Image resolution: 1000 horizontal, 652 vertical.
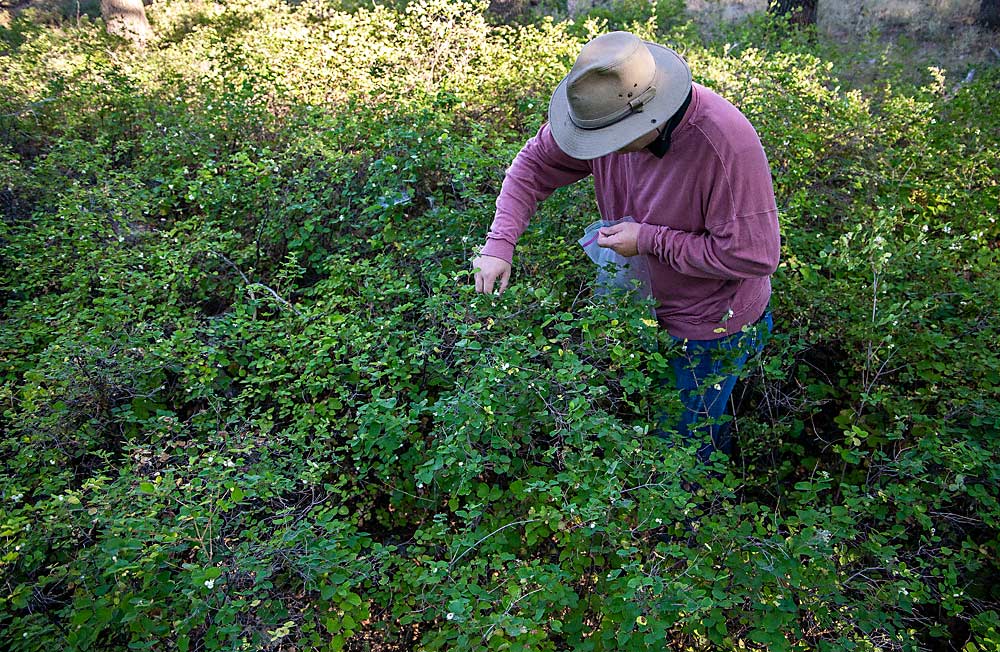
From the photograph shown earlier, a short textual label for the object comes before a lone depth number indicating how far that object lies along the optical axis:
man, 2.27
